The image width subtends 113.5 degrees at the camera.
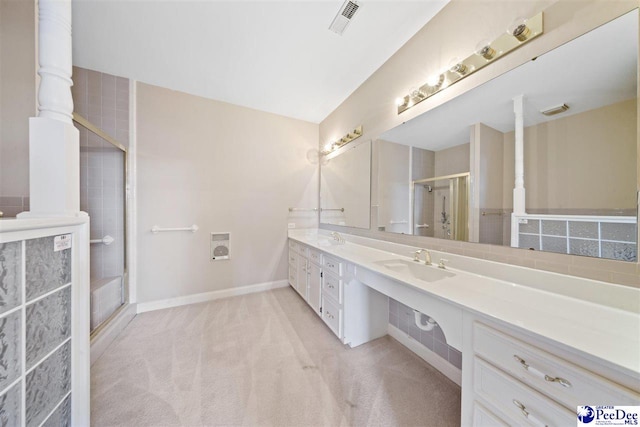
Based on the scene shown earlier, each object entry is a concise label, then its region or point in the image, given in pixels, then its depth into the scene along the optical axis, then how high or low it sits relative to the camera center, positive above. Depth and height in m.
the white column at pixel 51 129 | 0.94 +0.38
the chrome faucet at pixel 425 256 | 1.45 -0.31
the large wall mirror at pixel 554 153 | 0.85 +0.31
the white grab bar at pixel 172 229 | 2.39 -0.19
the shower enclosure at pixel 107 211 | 2.04 +0.02
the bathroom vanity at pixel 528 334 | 0.59 -0.41
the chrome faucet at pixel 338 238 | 2.50 -0.30
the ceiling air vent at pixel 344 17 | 1.45 +1.44
